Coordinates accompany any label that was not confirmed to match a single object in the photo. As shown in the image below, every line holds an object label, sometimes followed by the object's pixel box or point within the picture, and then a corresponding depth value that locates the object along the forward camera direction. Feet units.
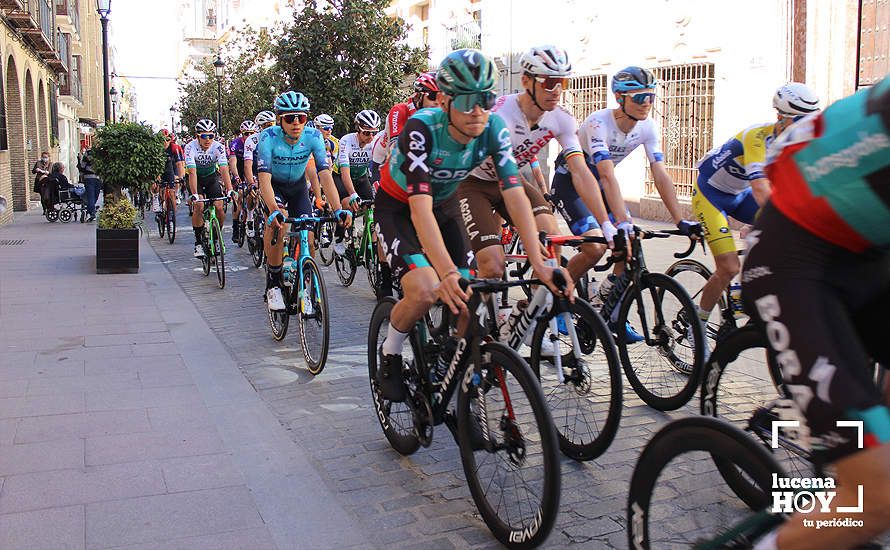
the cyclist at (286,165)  23.94
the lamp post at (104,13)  62.00
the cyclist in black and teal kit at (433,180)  12.91
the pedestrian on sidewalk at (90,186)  75.46
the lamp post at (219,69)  112.07
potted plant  46.01
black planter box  39.17
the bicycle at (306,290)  20.97
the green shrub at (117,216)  39.78
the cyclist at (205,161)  42.96
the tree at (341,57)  65.36
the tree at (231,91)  111.98
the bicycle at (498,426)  10.59
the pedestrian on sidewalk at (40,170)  77.30
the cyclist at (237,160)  48.86
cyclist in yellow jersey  17.21
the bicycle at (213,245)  35.24
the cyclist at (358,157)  34.96
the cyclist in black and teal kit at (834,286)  6.55
